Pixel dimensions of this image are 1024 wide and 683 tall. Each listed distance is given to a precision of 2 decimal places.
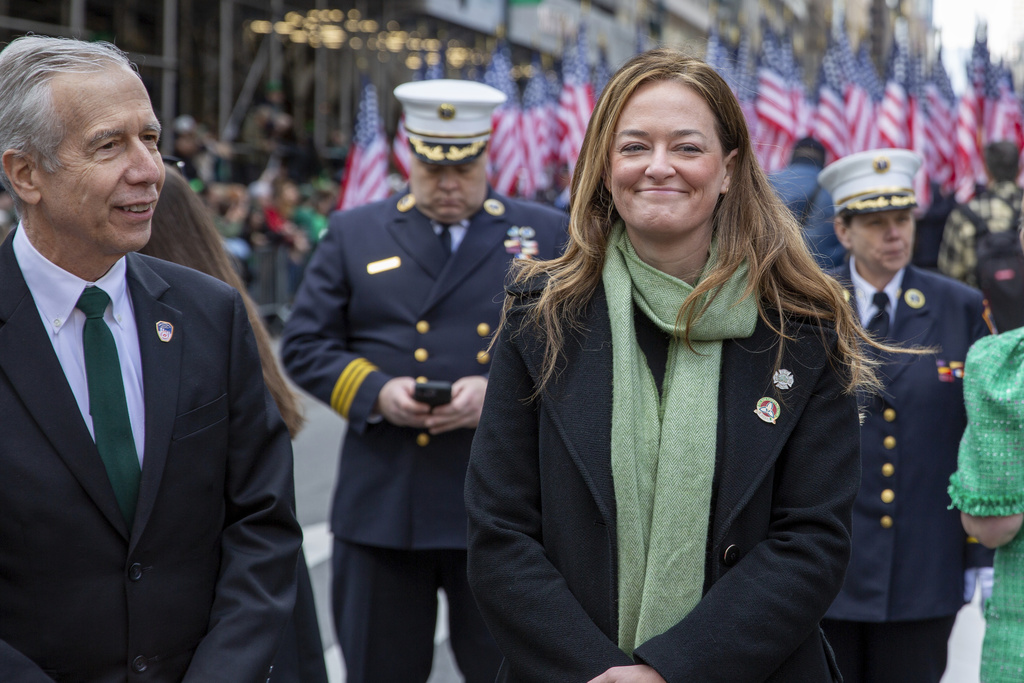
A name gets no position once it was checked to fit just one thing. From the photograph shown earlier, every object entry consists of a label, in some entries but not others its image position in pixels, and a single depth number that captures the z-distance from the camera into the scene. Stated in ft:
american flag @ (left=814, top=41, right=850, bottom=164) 49.78
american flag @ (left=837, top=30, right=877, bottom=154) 51.06
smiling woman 7.55
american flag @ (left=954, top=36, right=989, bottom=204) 52.11
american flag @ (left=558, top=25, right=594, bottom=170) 60.90
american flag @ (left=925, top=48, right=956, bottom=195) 55.11
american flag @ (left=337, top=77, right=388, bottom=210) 48.08
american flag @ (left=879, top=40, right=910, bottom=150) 50.39
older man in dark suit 7.50
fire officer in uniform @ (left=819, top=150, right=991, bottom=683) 11.81
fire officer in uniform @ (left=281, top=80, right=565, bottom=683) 13.00
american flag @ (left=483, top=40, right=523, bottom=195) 58.54
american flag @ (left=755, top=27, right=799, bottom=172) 49.73
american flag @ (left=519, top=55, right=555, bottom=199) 63.31
